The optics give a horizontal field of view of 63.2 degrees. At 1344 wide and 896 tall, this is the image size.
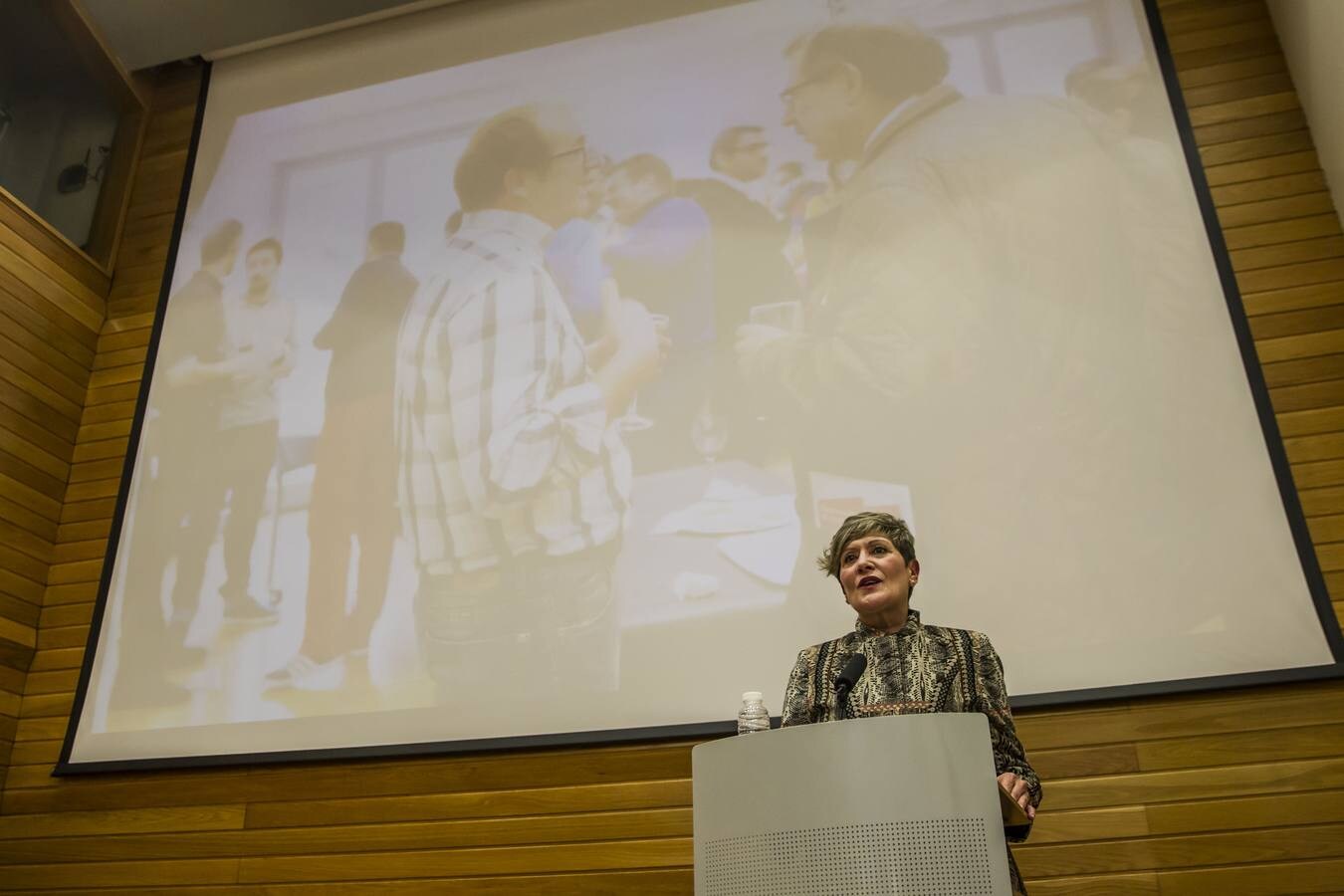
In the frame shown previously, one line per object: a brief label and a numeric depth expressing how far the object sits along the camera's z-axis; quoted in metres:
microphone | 1.88
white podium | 1.48
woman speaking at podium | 1.93
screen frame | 2.62
